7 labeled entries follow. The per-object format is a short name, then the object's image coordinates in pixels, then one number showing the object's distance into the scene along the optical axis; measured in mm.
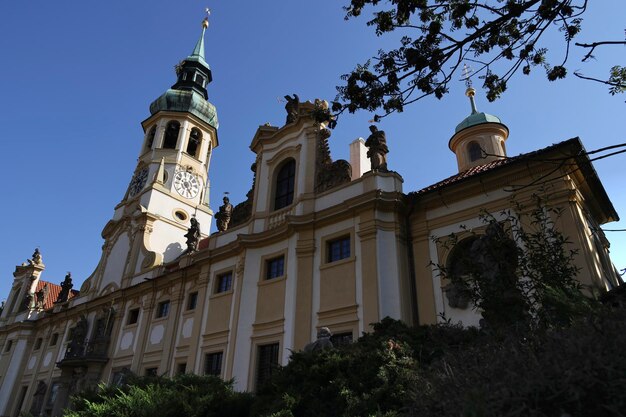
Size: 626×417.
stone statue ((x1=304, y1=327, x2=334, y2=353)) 9070
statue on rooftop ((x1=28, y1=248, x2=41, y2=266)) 39719
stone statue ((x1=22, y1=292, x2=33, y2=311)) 35928
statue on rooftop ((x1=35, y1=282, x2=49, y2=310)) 35812
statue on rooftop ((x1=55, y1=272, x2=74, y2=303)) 33000
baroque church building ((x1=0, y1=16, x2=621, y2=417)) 13367
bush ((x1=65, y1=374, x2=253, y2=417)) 7637
